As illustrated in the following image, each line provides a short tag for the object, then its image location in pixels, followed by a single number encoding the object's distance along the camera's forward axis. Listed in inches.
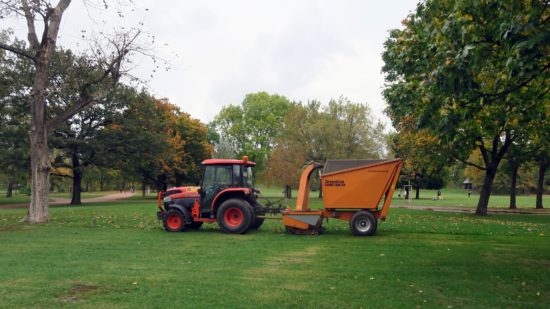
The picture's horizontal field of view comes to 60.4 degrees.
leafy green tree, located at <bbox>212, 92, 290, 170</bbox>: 2691.2
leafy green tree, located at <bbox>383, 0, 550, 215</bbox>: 263.4
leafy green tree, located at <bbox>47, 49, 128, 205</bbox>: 1411.2
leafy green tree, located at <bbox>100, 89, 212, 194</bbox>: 1525.6
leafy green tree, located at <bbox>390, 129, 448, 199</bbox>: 983.6
